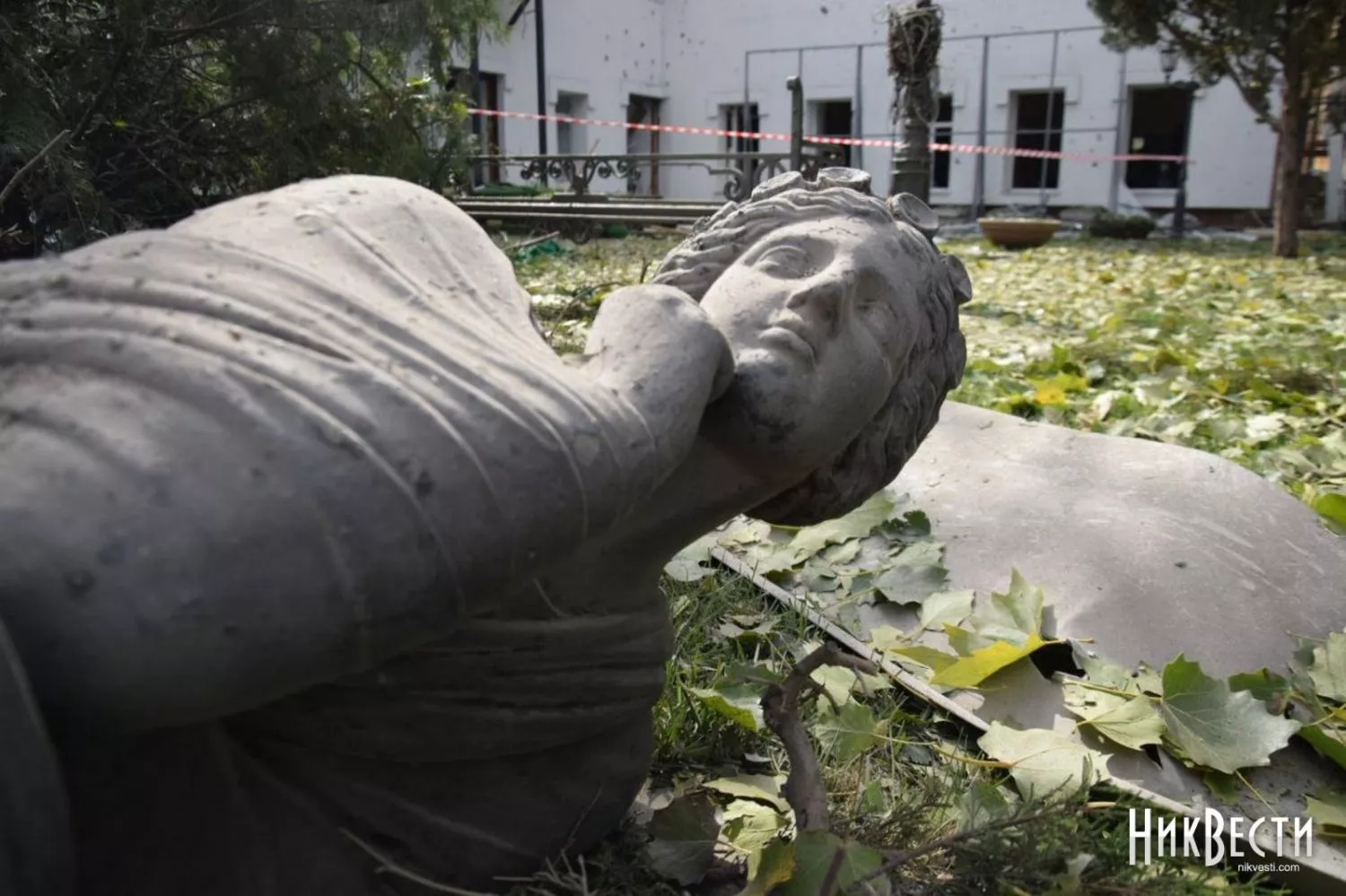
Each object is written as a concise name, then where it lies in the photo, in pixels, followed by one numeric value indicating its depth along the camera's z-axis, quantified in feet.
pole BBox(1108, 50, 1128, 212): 45.96
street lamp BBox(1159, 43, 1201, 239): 38.42
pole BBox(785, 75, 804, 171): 25.05
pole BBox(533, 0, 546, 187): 45.34
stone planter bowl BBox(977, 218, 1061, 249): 33.09
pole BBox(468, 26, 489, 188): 35.19
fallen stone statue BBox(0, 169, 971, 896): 2.31
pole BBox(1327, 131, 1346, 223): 41.83
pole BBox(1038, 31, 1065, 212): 46.68
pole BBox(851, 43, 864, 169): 50.20
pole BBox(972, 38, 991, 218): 48.19
